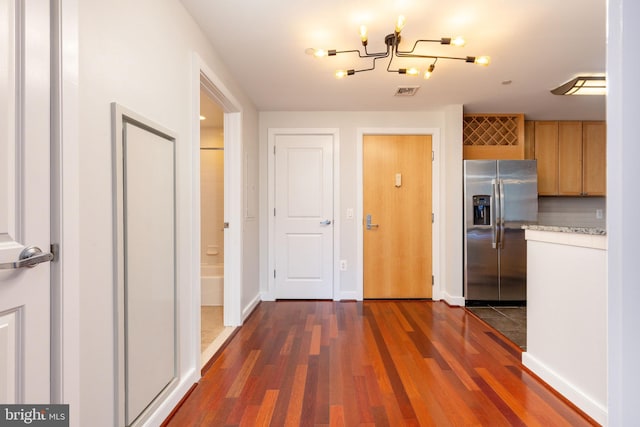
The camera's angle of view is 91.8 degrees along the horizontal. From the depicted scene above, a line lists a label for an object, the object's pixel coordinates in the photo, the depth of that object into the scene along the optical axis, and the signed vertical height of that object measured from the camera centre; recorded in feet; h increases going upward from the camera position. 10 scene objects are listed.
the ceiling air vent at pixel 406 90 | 10.27 +4.12
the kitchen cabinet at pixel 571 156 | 13.67 +2.44
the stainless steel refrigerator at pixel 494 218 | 11.94 -0.27
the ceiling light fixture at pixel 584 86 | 9.48 +3.92
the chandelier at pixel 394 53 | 6.58 +3.87
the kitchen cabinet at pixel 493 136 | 12.81 +3.14
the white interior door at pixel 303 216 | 12.82 -0.17
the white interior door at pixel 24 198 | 2.86 +0.14
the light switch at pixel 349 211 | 12.78 +0.01
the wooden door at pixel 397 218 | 12.84 -0.27
